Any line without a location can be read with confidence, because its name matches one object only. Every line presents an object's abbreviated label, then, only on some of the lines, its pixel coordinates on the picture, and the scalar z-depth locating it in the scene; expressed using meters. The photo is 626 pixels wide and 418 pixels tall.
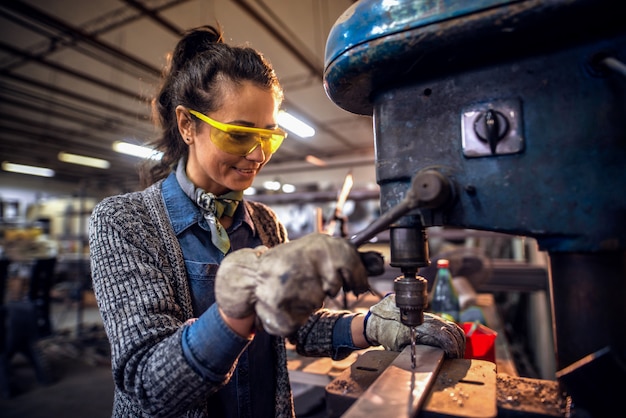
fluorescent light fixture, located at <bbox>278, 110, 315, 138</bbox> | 6.42
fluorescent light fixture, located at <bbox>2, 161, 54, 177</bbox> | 11.06
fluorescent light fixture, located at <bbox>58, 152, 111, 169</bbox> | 8.70
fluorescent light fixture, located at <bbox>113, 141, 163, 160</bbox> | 6.47
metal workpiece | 0.60
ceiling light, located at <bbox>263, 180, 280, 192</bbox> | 11.68
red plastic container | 1.22
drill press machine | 0.58
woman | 0.66
